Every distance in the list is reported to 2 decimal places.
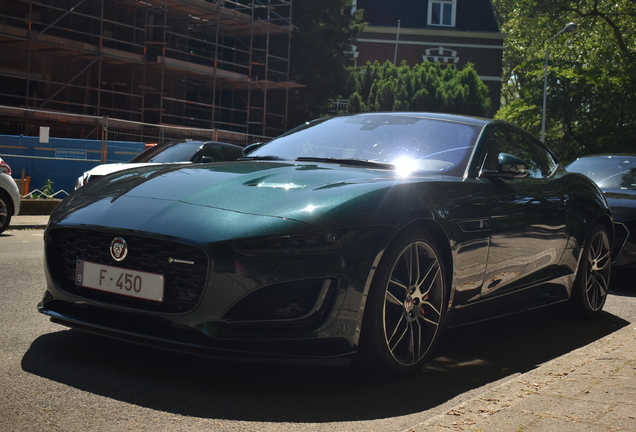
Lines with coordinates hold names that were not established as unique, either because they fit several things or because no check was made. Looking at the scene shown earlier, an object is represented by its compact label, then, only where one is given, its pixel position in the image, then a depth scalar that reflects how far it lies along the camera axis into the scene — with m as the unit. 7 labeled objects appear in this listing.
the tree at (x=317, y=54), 39.03
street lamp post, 29.41
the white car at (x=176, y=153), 13.80
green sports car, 3.51
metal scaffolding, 24.69
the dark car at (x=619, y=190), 7.84
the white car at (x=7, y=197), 11.06
